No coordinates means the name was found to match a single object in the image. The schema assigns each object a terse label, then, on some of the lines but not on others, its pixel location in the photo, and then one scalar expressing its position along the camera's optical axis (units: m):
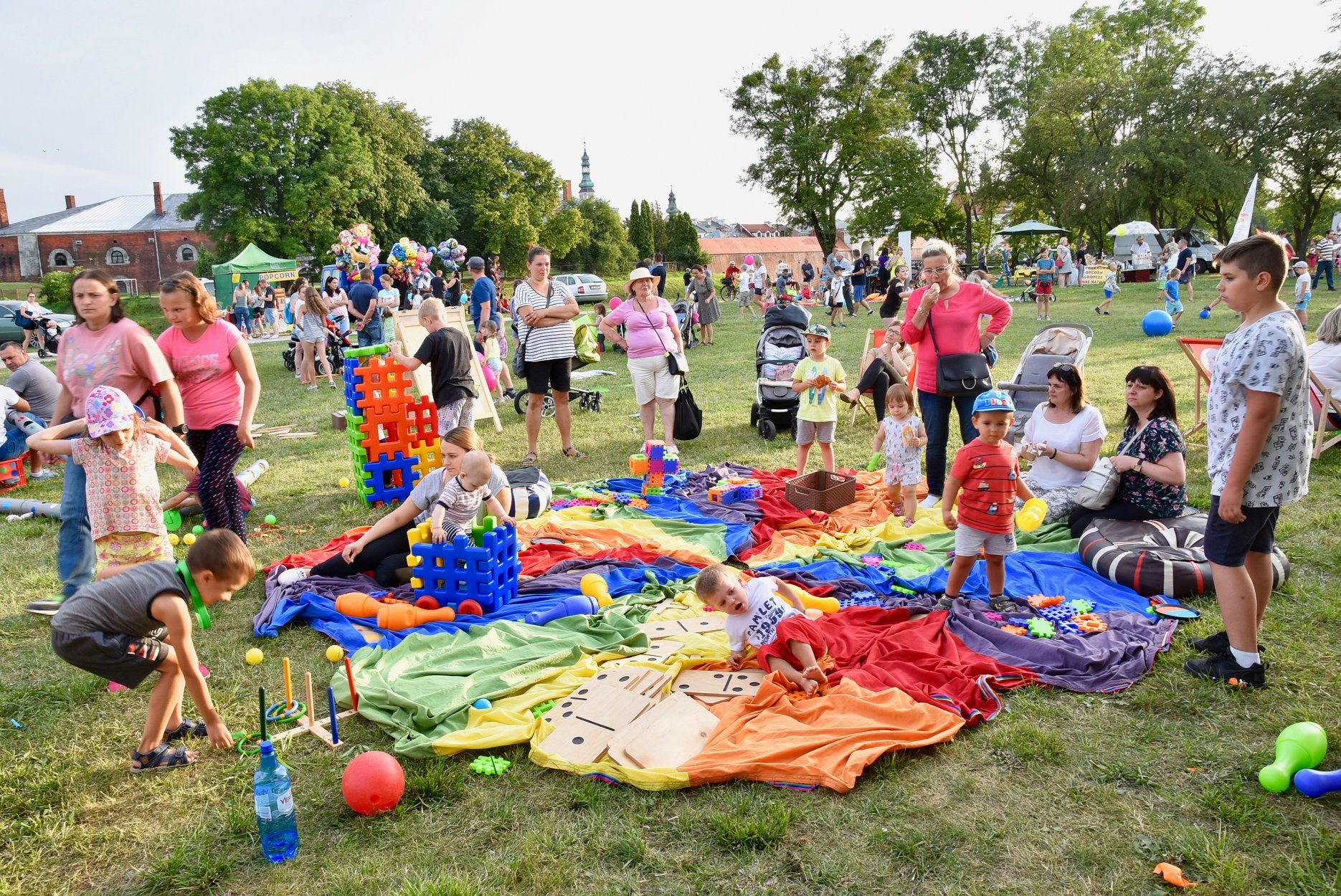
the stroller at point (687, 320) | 18.66
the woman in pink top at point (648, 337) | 8.41
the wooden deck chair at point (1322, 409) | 7.49
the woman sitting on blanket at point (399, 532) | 5.61
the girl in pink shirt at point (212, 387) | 5.54
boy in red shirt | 4.79
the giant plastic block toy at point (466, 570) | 5.29
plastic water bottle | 3.07
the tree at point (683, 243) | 69.06
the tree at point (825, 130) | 40.88
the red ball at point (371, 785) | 3.36
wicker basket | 7.13
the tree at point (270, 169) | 43.50
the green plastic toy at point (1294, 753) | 3.21
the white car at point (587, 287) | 37.84
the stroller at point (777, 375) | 9.79
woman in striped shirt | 8.27
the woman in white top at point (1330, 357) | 7.74
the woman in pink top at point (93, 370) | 4.89
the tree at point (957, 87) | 45.34
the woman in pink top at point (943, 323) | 6.28
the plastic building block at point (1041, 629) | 4.71
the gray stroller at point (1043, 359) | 8.34
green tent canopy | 36.31
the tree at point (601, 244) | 69.12
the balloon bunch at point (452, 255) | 16.27
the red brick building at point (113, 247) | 64.12
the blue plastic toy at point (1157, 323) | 16.56
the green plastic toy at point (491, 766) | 3.68
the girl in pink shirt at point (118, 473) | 4.30
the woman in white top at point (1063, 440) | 6.20
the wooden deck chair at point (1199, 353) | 8.30
